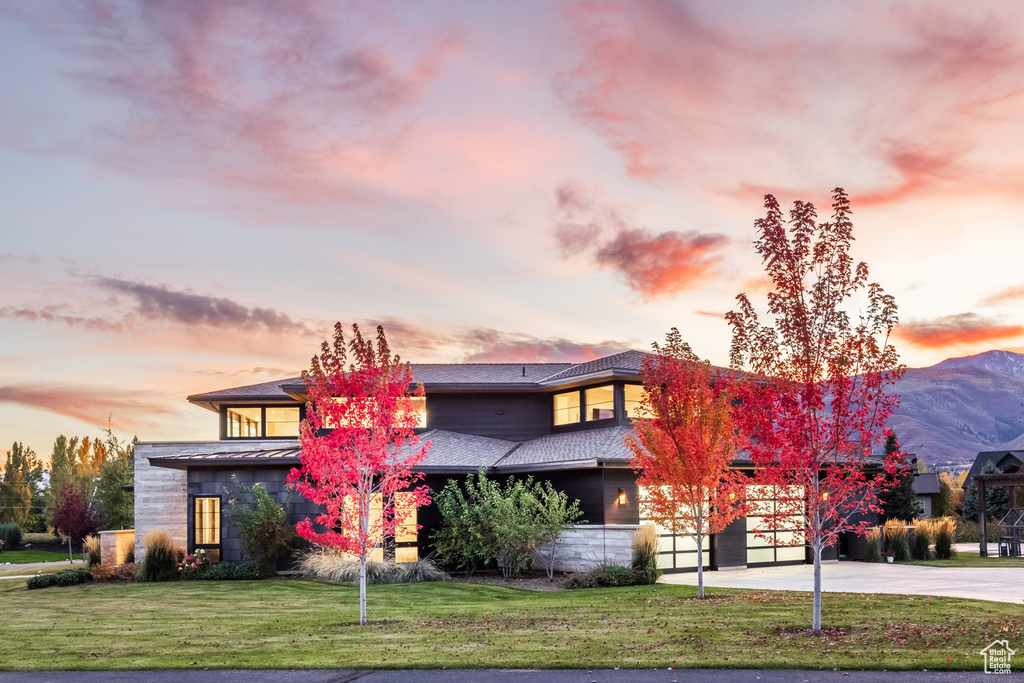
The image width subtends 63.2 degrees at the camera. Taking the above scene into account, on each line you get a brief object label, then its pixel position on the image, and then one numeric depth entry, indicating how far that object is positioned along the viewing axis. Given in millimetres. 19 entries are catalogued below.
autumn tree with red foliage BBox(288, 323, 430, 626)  14750
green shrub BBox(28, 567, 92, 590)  23172
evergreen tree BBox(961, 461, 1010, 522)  44688
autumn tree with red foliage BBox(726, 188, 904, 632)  11898
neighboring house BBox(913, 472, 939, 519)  58062
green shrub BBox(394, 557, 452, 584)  21750
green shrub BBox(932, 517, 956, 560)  27297
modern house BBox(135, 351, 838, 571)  23438
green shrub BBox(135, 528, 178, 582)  23219
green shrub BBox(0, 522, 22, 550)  49938
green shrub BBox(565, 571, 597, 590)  20406
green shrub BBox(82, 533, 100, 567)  27234
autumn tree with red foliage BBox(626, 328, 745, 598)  16609
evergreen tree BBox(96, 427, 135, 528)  38688
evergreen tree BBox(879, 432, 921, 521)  44719
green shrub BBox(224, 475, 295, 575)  23266
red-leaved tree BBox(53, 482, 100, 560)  43031
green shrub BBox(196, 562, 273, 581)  23094
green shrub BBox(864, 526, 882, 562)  26611
